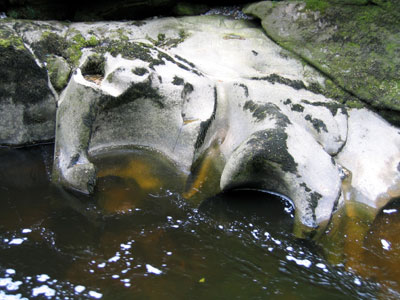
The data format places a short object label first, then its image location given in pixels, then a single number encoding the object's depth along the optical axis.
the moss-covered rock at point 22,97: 5.04
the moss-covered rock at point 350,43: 5.36
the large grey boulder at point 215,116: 4.37
